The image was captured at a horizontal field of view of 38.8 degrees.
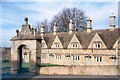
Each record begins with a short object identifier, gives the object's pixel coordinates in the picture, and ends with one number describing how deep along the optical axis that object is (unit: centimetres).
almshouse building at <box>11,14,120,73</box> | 3500
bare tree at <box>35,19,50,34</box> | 6951
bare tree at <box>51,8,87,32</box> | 5472
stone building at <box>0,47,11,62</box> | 3942
